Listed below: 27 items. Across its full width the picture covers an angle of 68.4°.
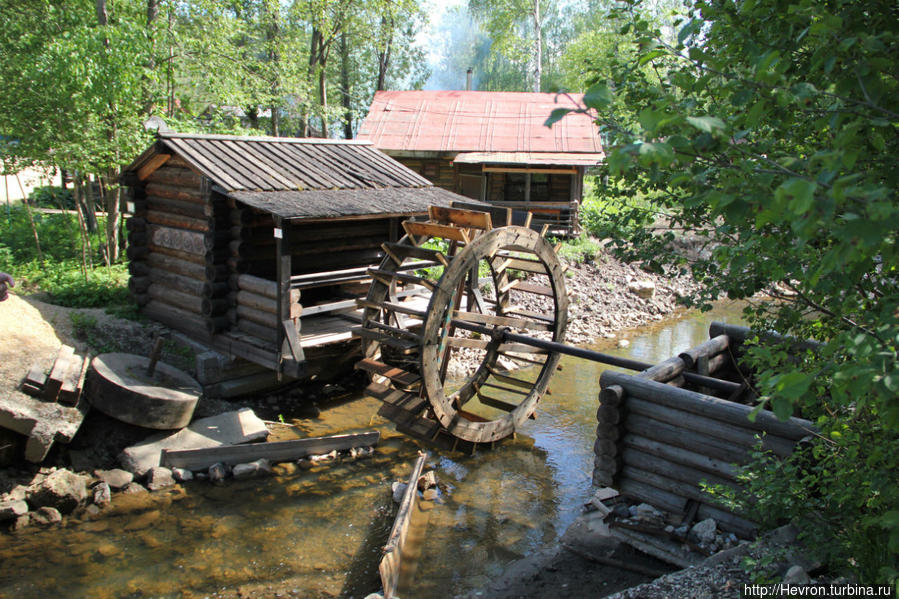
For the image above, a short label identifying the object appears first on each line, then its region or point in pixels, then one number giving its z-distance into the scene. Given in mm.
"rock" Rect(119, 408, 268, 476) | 7148
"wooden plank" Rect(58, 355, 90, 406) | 6859
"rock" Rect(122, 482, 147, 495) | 6875
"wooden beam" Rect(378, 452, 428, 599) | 5234
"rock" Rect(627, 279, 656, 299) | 15609
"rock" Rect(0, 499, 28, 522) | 6133
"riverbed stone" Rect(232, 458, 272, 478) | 7324
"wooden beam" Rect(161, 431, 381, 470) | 7242
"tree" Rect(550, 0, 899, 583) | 2064
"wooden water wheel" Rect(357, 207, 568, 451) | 7566
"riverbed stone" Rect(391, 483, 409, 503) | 6950
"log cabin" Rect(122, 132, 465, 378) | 8188
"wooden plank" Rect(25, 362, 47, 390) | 6703
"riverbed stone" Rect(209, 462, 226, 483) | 7191
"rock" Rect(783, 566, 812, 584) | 3533
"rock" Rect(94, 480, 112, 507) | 6602
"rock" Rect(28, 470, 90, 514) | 6336
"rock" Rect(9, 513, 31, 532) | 6129
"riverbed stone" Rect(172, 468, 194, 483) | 7145
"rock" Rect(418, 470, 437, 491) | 7225
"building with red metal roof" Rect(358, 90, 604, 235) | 19703
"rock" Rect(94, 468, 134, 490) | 6847
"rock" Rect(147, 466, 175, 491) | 6961
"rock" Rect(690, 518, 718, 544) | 4781
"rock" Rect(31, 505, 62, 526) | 6238
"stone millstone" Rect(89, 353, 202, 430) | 7129
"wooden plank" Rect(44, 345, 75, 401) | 6750
